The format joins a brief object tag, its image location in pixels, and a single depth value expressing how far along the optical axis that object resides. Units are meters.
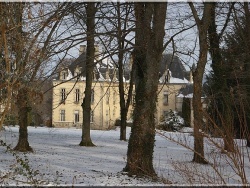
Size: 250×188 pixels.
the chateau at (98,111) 47.16
